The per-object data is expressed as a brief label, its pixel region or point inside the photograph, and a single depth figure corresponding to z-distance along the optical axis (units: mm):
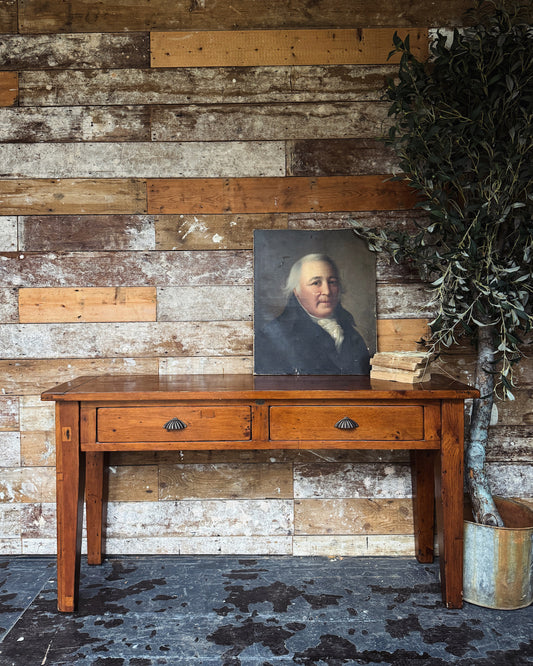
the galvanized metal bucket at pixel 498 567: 2035
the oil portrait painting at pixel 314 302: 2502
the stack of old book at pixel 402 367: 2096
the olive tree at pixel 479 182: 2072
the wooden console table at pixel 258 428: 1979
